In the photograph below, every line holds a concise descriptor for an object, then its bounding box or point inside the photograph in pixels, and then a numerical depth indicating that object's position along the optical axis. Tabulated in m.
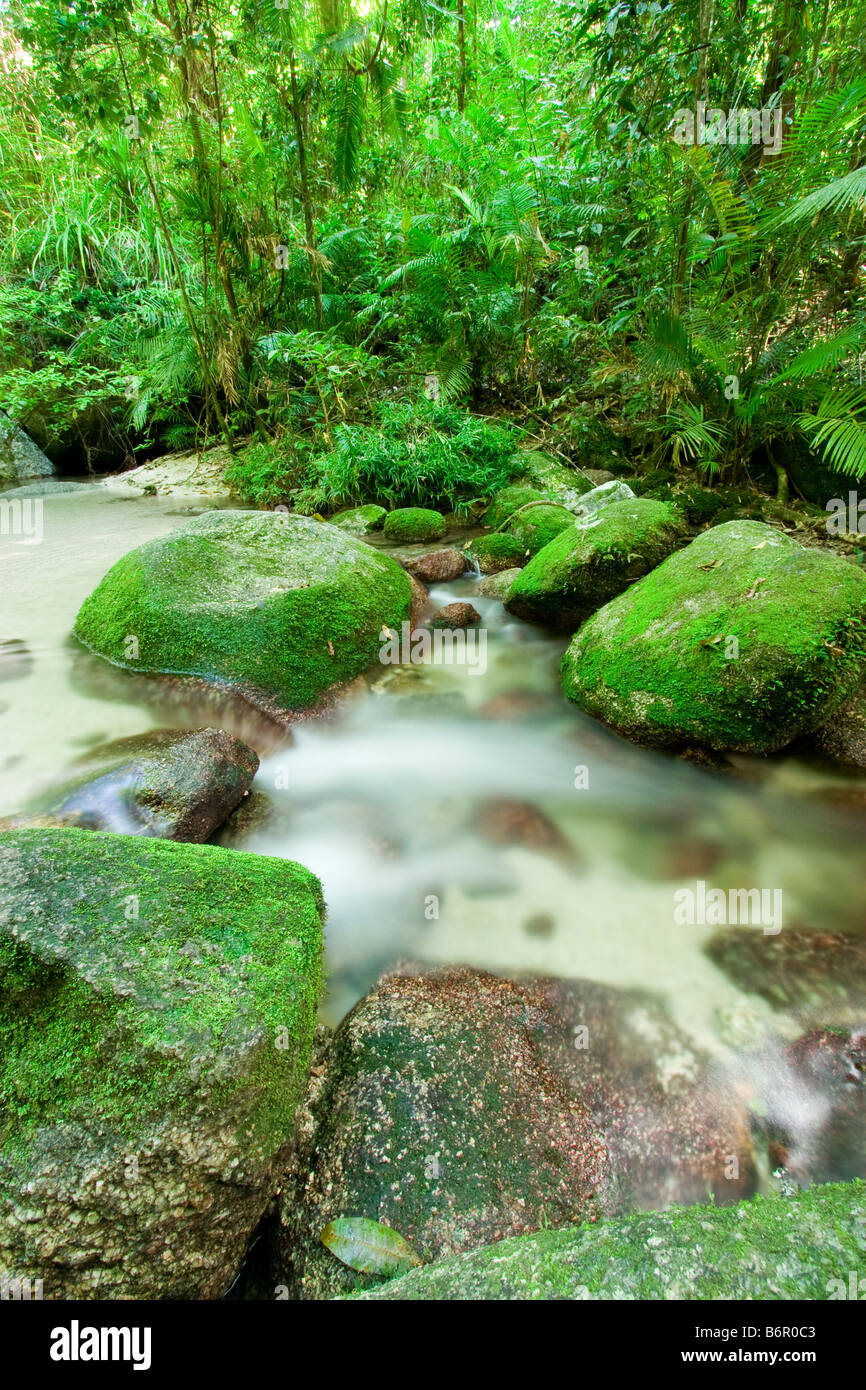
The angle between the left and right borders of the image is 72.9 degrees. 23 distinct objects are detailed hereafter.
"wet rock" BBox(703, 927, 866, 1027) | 2.07
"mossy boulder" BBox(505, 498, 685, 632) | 4.39
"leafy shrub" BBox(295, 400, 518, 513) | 7.22
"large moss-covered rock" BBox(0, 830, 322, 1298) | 1.22
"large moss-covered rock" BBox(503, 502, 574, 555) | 5.82
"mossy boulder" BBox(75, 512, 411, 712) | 3.77
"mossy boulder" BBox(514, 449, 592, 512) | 6.78
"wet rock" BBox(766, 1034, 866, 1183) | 1.68
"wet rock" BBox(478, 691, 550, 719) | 4.02
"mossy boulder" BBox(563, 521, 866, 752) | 2.88
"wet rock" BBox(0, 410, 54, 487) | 11.35
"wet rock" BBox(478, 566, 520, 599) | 5.43
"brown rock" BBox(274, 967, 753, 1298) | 1.51
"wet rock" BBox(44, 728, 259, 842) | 2.59
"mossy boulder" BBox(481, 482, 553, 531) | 6.66
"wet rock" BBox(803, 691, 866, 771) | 3.13
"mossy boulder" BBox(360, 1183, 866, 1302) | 1.04
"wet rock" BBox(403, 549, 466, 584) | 5.75
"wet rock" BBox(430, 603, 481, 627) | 4.94
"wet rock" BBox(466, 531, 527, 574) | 5.96
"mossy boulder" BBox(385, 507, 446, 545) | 6.85
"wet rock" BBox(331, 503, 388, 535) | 7.09
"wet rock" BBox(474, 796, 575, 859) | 2.93
